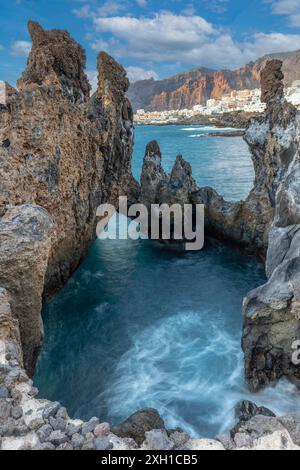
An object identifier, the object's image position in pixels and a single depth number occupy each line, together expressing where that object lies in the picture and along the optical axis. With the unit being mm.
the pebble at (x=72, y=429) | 6609
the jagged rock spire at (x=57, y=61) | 18891
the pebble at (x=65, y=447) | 6270
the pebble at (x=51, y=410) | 6971
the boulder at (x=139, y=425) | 9094
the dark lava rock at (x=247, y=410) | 10238
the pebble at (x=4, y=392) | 7386
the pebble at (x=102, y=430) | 6699
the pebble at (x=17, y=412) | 6891
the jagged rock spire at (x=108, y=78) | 22062
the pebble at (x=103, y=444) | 6366
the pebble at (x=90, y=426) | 6734
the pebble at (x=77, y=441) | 6372
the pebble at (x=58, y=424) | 6738
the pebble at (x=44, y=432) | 6473
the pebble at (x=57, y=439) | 6406
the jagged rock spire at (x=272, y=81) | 22844
